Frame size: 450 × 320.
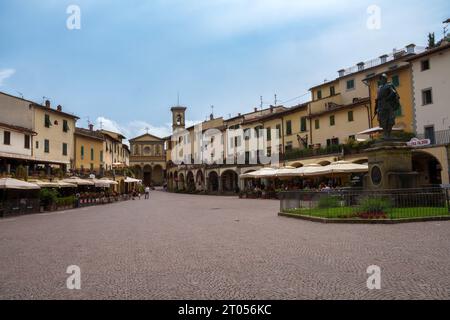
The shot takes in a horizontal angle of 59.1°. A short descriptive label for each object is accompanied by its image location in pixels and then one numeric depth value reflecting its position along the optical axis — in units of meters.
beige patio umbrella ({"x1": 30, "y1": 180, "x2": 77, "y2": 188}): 27.03
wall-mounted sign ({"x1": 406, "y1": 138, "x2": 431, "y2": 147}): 26.49
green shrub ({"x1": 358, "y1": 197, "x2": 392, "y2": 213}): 13.79
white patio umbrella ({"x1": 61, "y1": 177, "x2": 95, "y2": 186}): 32.32
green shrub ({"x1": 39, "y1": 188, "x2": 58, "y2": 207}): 25.58
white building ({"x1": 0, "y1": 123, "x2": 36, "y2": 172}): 31.24
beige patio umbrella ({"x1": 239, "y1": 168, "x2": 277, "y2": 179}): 34.46
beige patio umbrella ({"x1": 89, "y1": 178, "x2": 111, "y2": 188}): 36.75
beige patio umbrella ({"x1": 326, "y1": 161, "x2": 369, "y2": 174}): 26.39
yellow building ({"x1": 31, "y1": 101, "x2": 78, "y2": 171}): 39.31
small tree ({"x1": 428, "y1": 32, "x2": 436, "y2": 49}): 37.80
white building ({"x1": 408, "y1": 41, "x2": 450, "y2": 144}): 28.45
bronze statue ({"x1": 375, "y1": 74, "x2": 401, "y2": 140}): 17.59
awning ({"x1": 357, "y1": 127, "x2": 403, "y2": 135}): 19.70
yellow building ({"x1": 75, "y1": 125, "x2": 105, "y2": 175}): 47.44
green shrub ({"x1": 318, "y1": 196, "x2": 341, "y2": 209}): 16.23
